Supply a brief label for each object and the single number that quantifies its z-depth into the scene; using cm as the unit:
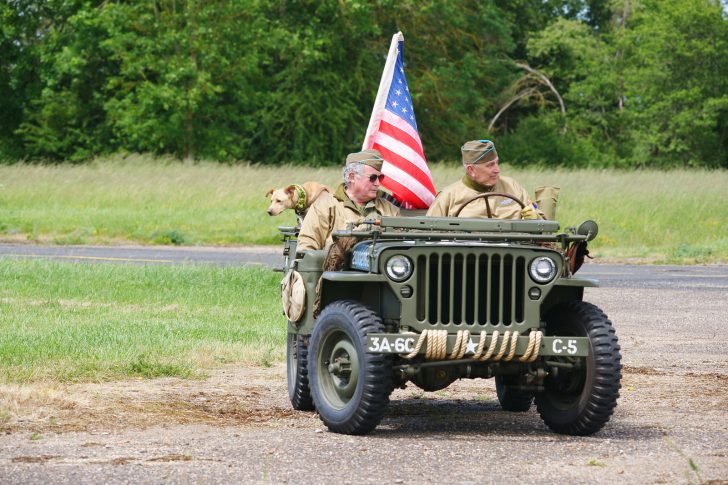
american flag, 1764
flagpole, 1799
